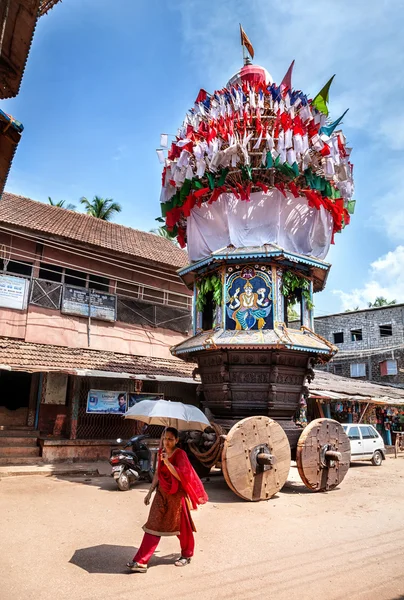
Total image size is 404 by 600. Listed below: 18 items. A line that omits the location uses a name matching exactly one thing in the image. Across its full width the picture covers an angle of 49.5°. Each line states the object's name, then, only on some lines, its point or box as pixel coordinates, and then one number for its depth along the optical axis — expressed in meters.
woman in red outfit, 4.80
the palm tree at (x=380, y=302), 46.94
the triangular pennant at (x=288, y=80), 11.23
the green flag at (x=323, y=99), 11.02
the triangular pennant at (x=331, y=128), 10.84
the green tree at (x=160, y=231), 32.88
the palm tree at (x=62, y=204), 30.81
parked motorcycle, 9.52
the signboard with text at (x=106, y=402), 13.92
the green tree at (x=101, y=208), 31.80
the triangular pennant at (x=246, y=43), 12.70
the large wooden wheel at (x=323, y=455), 9.16
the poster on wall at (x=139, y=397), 14.73
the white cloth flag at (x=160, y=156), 11.57
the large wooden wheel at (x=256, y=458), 8.20
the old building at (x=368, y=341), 28.05
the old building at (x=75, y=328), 13.60
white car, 16.23
